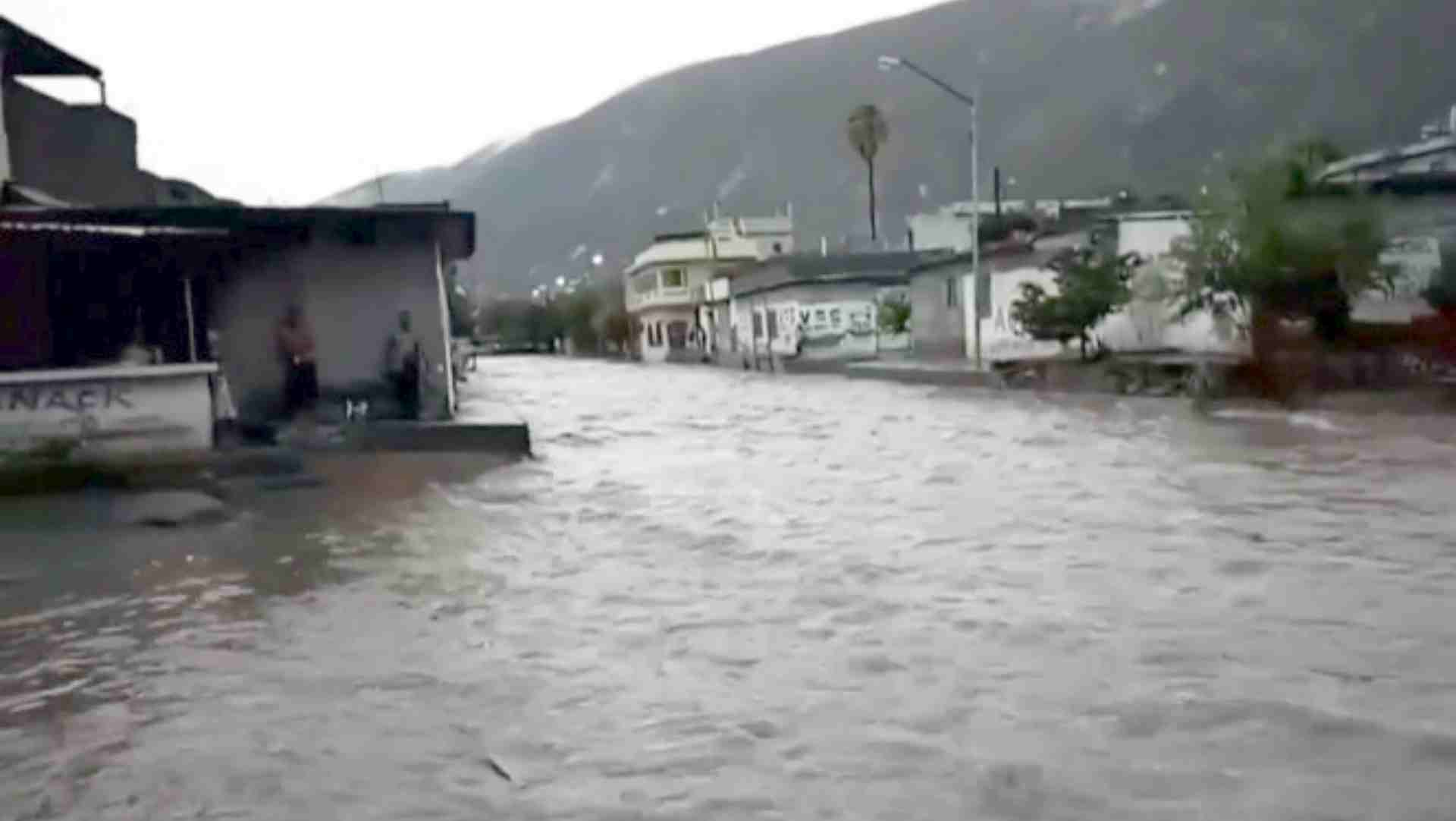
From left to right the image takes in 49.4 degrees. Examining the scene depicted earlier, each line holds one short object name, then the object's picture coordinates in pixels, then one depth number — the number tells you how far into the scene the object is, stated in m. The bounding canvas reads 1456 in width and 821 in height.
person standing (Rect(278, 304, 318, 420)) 21.03
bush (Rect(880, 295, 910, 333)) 60.84
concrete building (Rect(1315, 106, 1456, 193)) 29.58
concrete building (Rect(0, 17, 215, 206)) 25.52
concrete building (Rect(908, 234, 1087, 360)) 45.44
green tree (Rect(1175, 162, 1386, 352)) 27.47
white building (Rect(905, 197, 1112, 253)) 76.56
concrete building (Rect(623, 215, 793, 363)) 90.12
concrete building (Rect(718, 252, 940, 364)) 64.44
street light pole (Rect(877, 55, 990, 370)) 36.53
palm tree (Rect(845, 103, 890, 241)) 92.25
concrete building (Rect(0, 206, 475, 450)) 16.86
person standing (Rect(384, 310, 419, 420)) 21.81
